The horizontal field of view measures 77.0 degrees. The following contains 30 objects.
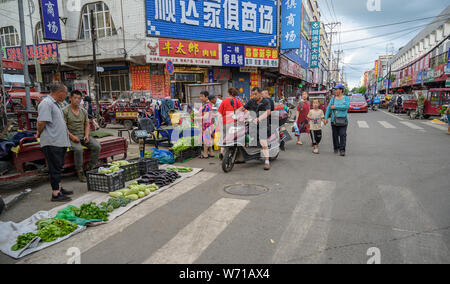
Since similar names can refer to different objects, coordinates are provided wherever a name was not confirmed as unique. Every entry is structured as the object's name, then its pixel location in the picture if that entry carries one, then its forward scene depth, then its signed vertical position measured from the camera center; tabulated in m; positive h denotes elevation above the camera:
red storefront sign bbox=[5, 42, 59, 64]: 20.58 +4.05
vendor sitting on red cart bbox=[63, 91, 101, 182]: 5.88 -0.53
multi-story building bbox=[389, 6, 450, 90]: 30.95 +5.25
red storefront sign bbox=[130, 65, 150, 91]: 20.03 +1.89
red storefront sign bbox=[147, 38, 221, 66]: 18.52 +3.54
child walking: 9.24 -0.79
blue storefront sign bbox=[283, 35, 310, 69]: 31.94 +5.77
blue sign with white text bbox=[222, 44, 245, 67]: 21.59 +3.59
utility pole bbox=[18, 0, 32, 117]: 13.58 +1.95
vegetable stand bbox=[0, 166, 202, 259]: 3.51 -1.67
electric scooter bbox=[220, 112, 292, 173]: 6.88 -1.13
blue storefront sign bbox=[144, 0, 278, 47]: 19.03 +6.11
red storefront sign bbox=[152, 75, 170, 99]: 19.97 +1.26
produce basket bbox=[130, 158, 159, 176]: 6.69 -1.43
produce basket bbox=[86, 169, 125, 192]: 5.50 -1.49
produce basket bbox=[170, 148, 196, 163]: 8.21 -1.53
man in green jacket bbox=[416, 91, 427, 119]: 20.26 -0.55
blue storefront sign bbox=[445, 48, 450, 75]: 25.02 +2.52
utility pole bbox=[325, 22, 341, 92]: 62.31 +15.92
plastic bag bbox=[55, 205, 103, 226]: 4.06 -1.62
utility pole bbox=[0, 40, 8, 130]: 10.00 +0.12
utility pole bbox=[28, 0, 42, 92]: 17.06 +4.08
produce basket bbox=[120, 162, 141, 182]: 6.27 -1.49
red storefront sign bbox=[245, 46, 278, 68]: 22.98 +3.71
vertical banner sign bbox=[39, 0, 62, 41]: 17.59 +5.49
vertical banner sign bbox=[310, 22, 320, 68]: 39.53 +8.69
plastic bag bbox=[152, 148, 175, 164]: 8.01 -1.47
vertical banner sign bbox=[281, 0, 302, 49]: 25.19 +6.78
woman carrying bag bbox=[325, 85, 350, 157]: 8.62 -0.45
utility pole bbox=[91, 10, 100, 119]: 16.77 +2.82
